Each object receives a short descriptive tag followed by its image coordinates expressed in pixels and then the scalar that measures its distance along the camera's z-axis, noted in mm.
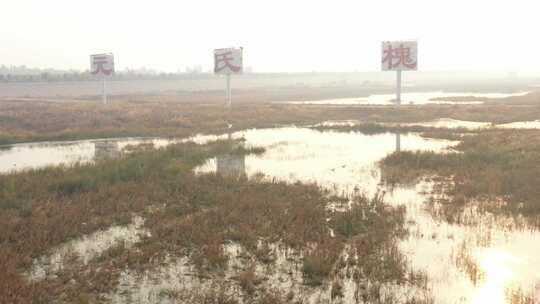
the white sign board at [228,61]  48562
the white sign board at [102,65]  54312
